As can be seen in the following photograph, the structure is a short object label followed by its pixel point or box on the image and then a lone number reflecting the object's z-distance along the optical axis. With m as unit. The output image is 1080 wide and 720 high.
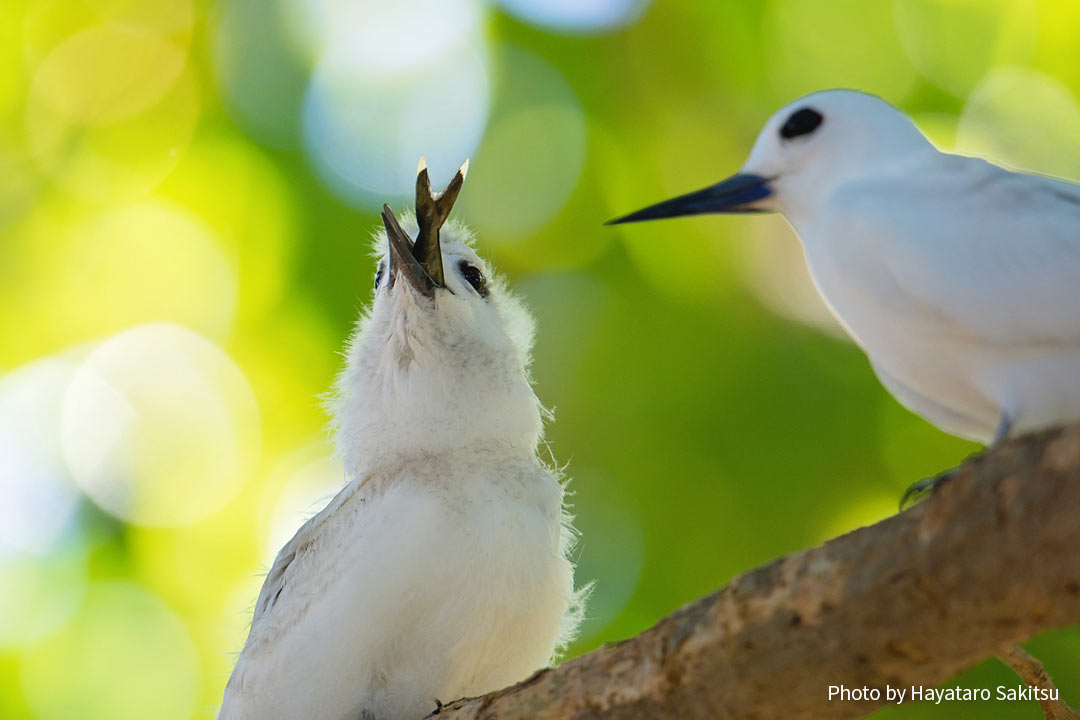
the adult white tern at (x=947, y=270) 5.18
